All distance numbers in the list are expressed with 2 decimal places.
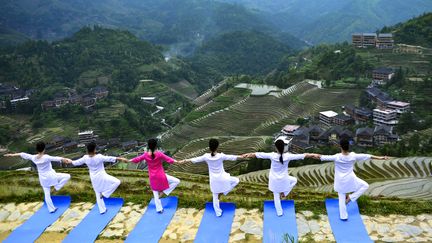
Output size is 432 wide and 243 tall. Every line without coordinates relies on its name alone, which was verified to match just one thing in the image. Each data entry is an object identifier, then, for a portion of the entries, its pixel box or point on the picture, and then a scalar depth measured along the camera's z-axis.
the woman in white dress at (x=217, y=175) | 6.64
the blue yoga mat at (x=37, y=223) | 6.63
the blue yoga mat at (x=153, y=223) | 6.36
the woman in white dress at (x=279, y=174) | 6.49
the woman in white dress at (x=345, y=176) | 6.24
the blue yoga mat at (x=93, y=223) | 6.49
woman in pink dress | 6.97
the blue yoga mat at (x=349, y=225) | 5.87
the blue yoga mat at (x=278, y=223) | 6.05
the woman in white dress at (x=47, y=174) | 7.11
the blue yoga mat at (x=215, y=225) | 6.18
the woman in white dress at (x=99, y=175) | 6.88
